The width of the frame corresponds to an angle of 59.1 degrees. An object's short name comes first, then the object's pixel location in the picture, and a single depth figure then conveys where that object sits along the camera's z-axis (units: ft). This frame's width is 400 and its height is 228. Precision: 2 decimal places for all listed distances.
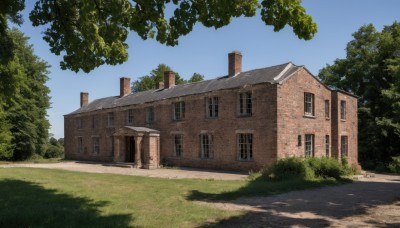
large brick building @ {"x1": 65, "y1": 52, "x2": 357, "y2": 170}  71.82
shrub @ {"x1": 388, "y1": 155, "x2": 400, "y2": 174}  93.61
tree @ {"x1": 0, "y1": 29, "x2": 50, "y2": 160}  130.00
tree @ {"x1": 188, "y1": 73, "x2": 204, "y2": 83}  191.09
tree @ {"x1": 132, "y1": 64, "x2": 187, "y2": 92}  188.14
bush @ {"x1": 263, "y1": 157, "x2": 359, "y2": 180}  56.03
